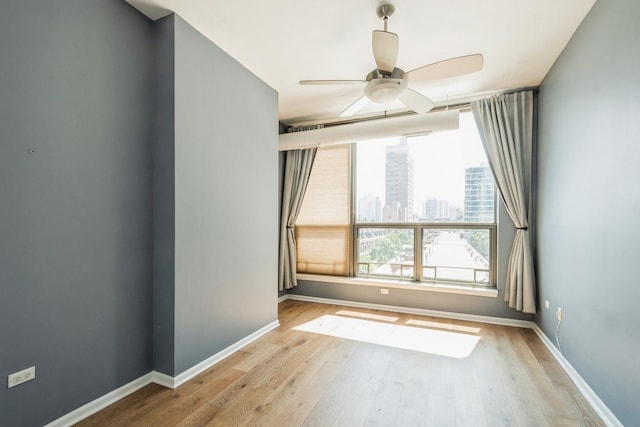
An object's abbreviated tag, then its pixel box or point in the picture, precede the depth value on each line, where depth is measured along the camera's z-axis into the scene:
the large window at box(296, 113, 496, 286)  3.80
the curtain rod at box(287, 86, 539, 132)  3.46
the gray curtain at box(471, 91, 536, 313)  3.31
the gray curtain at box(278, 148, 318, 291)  4.47
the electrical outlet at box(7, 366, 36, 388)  1.55
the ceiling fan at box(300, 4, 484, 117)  1.94
